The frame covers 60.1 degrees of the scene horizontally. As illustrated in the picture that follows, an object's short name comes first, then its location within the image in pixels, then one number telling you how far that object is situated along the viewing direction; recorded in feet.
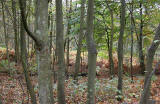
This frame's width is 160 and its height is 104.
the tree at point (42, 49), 7.13
